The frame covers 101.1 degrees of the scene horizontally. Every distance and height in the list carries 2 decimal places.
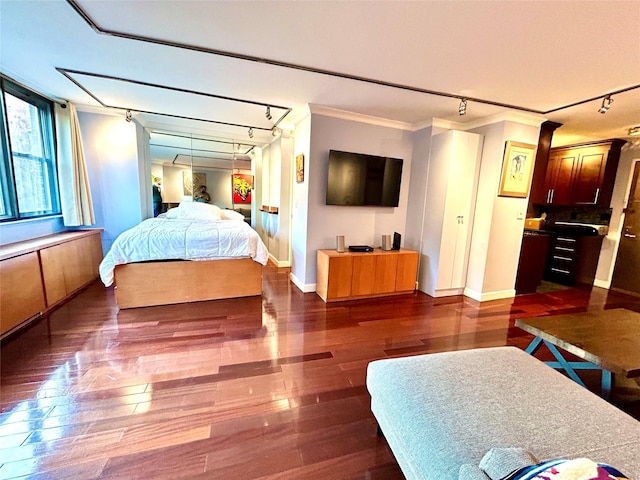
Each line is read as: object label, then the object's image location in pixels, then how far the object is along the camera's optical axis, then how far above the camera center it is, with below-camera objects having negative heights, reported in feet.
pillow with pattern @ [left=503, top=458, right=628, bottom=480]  1.94 -1.97
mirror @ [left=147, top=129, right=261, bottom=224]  15.23 +1.55
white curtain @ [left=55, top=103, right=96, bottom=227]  11.31 +0.88
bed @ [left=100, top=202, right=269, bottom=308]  9.46 -2.66
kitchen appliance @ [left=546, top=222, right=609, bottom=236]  13.89 -1.08
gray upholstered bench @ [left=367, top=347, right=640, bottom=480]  2.91 -2.68
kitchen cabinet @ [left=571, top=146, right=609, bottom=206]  13.42 +1.69
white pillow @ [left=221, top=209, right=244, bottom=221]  15.80 -1.20
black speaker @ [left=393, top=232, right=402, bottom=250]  12.26 -1.82
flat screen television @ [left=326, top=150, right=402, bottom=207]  11.42 +0.91
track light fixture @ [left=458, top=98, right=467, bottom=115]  9.30 +3.49
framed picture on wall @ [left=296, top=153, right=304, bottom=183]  11.74 +1.32
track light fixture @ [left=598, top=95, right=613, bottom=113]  8.57 +3.46
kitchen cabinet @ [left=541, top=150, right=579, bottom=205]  14.47 +1.71
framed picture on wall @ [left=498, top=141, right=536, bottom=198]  10.73 +1.53
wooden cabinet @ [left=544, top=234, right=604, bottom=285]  14.10 -2.68
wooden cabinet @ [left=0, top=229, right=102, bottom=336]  7.42 -2.86
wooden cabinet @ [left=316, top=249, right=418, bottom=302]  10.84 -3.12
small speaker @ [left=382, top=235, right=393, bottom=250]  12.06 -1.87
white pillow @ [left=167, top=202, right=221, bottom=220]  14.06 -0.99
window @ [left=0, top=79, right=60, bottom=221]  9.14 +1.18
